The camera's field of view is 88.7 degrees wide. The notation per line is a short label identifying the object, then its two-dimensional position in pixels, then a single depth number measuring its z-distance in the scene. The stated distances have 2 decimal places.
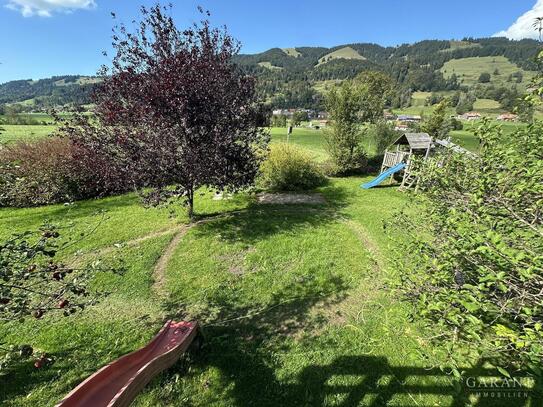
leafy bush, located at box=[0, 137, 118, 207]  12.78
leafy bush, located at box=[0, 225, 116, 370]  2.63
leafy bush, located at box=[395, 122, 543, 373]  2.01
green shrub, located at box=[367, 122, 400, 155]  22.66
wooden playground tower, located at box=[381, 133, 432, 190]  16.29
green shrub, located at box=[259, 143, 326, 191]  15.41
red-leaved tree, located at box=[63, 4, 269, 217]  8.30
